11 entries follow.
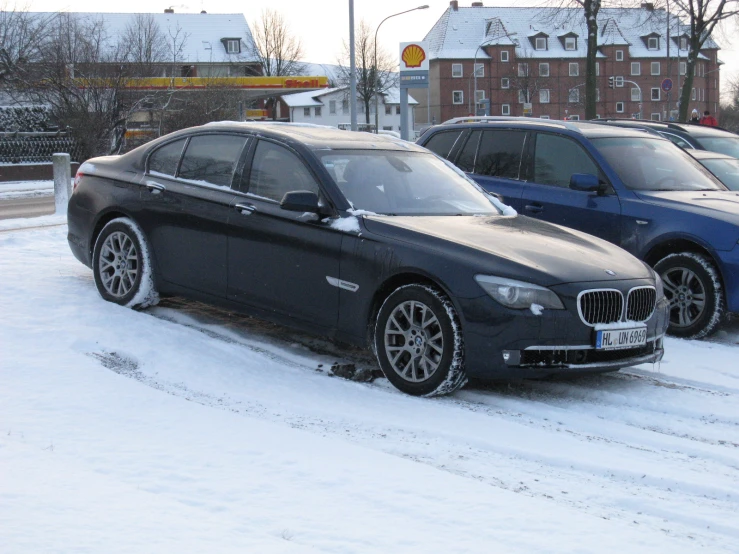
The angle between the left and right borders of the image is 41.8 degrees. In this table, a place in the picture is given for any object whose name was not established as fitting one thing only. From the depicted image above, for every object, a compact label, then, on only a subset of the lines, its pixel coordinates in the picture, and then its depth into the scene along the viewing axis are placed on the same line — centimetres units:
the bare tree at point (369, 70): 8312
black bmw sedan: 576
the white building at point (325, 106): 10949
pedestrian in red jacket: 2417
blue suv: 824
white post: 1699
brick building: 10531
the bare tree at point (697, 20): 3155
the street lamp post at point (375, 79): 8281
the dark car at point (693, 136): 1448
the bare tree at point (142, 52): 3250
